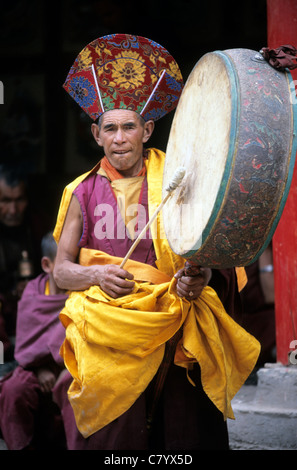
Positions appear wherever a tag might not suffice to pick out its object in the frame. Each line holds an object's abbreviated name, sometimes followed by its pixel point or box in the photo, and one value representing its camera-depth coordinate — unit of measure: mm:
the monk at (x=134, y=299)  5852
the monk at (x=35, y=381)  8332
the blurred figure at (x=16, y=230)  11223
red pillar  7612
